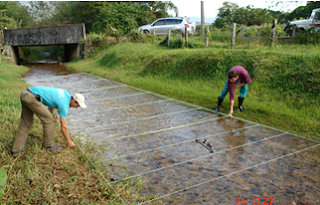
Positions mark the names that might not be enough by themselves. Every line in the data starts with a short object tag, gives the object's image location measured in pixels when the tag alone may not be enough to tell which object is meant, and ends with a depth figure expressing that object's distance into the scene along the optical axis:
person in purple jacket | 5.77
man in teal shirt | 3.90
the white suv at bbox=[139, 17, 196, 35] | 16.15
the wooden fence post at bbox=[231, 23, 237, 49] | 10.63
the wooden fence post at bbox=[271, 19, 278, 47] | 9.33
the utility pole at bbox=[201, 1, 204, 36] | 16.29
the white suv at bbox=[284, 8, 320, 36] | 9.92
